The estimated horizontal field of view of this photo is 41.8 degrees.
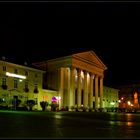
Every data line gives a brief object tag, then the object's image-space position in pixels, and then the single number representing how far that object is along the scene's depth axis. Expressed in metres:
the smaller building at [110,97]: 63.59
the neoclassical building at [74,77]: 47.62
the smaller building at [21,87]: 38.15
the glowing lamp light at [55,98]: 46.25
